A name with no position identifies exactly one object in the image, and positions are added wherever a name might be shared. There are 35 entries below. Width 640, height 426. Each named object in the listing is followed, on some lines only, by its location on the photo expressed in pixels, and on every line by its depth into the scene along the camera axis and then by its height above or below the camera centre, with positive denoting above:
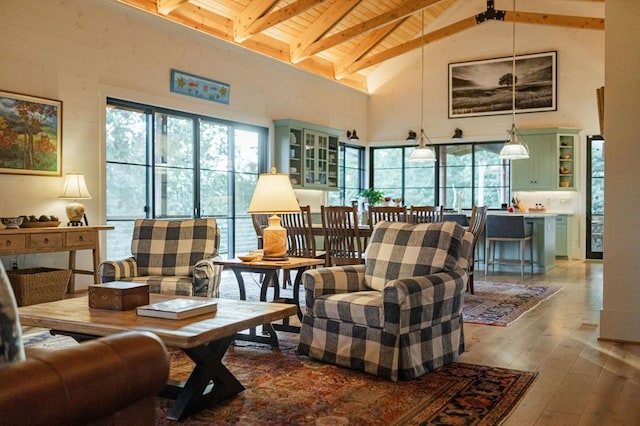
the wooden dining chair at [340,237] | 5.64 -0.29
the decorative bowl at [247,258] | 4.01 -0.35
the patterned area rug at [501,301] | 4.91 -0.94
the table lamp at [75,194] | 5.55 +0.14
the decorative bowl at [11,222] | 4.83 -0.11
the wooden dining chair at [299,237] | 5.74 -0.29
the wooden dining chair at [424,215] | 5.50 -0.07
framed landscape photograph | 10.20 +2.26
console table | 4.75 -0.29
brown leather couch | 1.14 -0.39
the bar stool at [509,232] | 7.71 -0.34
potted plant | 8.93 +0.19
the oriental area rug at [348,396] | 2.56 -0.94
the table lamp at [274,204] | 3.95 +0.03
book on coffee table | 2.55 -0.46
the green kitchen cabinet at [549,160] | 9.91 +0.83
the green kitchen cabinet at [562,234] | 9.91 -0.46
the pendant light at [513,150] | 7.72 +0.78
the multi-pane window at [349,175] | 11.23 +0.67
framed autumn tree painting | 5.24 +0.70
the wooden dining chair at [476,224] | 5.78 -0.17
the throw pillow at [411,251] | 3.45 -0.27
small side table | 3.83 -0.46
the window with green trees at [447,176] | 10.75 +0.63
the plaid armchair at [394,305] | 3.08 -0.55
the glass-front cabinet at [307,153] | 8.99 +0.91
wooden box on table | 2.77 -0.43
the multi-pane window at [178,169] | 6.45 +0.50
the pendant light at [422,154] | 8.26 +0.78
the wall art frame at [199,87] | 7.13 +1.59
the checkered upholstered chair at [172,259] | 3.95 -0.38
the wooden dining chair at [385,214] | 5.45 -0.06
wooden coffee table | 2.37 -0.50
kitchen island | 8.05 -0.58
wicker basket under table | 4.89 -0.66
